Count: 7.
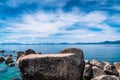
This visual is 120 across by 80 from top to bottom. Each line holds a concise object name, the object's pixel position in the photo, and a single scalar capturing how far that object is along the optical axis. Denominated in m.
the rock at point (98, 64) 10.19
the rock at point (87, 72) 8.34
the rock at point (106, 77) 6.06
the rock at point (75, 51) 6.21
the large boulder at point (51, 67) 5.85
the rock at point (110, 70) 8.68
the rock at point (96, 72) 8.40
